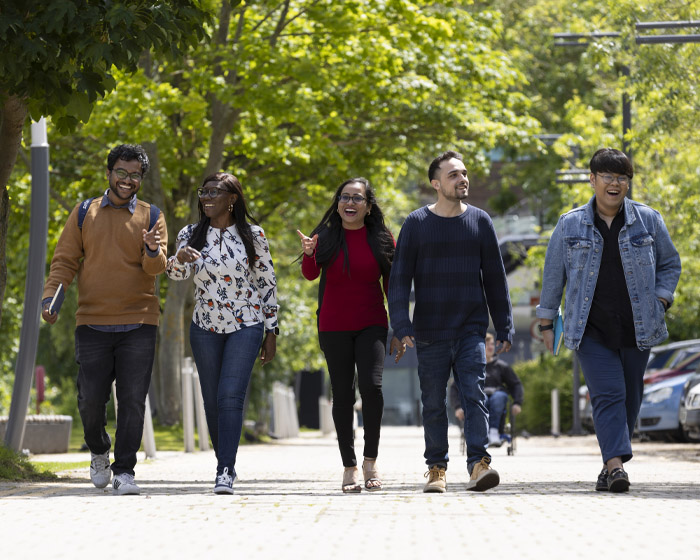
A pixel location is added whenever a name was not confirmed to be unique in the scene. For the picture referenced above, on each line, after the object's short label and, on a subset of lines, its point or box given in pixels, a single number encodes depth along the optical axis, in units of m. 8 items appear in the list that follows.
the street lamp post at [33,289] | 23.67
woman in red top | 17.11
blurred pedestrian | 35.16
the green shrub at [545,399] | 65.37
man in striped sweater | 16.62
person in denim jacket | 16.59
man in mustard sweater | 16.83
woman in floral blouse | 16.78
